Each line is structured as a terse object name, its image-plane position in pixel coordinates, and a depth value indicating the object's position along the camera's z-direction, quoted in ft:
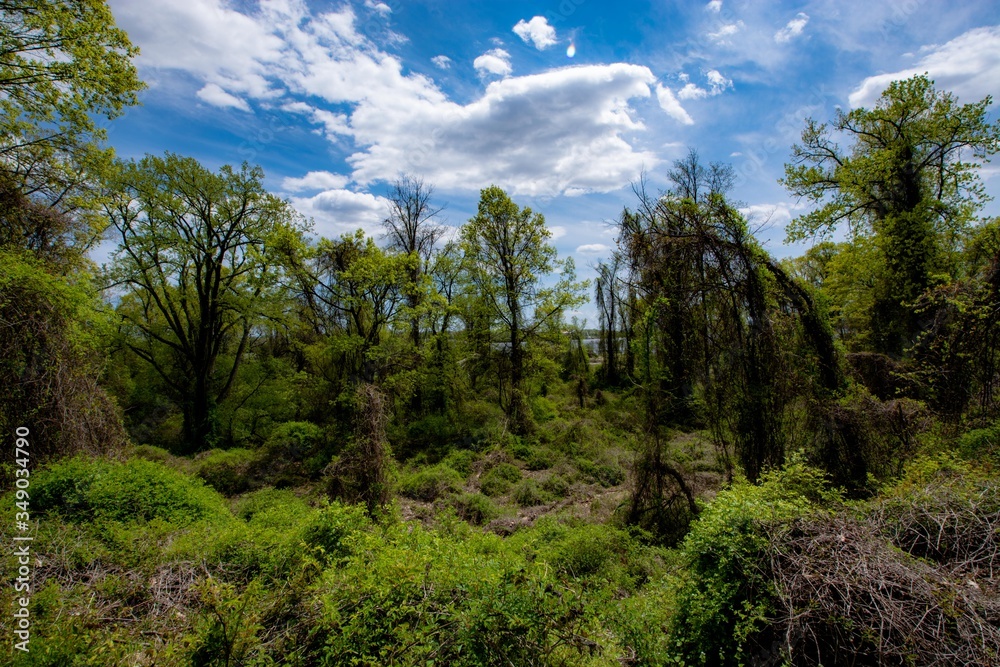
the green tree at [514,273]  58.80
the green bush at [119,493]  20.34
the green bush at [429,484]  35.53
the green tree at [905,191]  41.78
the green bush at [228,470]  37.76
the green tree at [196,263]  48.39
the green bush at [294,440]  44.06
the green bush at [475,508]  30.78
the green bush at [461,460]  43.19
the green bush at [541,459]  44.21
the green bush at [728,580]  11.45
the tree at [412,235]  62.64
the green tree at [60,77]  22.29
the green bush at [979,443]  18.32
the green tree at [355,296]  48.85
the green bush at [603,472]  37.83
